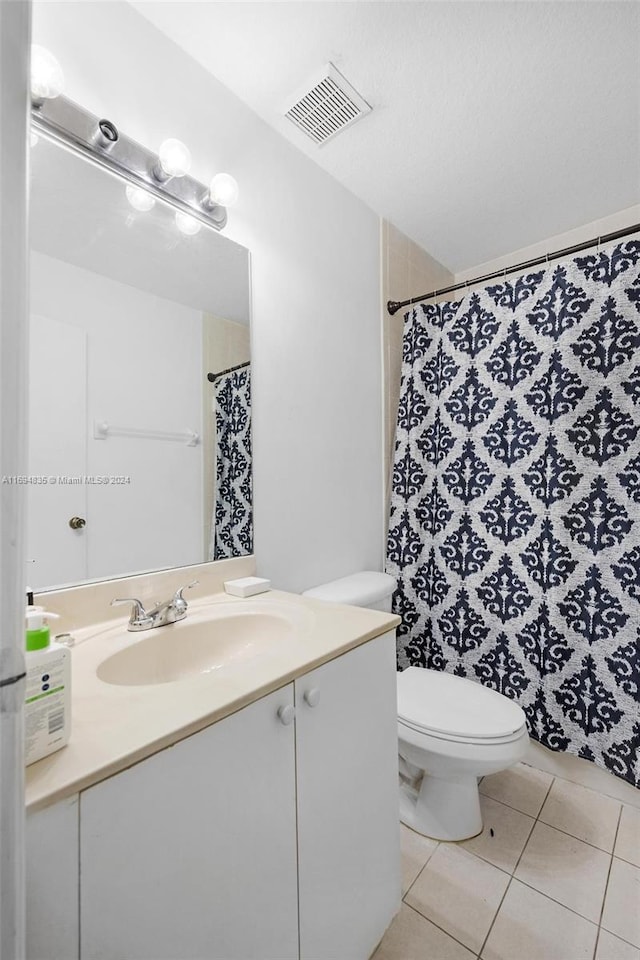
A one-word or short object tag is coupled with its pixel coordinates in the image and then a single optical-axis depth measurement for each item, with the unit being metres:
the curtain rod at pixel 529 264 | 1.50
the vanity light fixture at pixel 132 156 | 0.93
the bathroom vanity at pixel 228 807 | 0.53
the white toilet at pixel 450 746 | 1.29
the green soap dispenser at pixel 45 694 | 0.54
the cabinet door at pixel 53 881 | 0.47
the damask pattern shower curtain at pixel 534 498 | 1.50
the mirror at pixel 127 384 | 0.97
